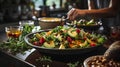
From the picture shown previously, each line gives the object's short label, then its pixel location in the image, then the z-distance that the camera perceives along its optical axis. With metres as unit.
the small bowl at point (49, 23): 2.43
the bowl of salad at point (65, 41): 1.59
